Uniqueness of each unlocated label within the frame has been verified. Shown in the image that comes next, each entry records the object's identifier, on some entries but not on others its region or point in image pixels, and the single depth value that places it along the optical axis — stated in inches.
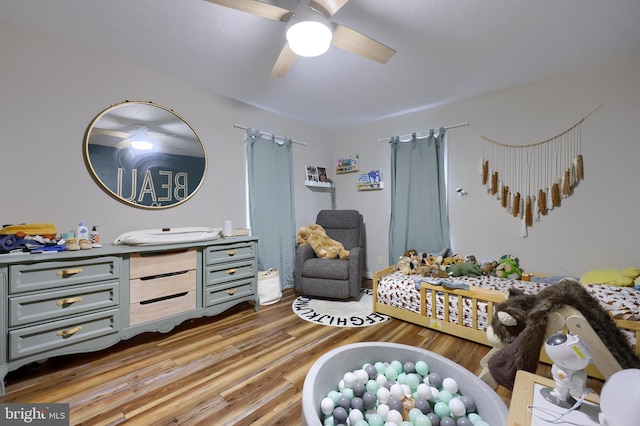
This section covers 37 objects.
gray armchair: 114.3
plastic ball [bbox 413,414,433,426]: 45.0
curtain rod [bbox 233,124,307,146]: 122.4
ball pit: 43.8
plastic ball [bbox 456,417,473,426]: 42.6
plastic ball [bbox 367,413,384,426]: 45.9
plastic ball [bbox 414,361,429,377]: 56.2
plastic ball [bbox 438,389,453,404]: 48.7
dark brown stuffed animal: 43.2
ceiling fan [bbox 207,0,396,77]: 55.9
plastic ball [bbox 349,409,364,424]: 47.1
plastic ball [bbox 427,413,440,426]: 46.8
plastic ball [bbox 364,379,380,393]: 53.3
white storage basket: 115.3
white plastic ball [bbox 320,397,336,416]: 48.3
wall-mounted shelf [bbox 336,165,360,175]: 159.7
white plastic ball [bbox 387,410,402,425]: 46.5
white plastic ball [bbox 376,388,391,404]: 51.6
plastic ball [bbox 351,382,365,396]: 52.4
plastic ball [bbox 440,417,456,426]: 44.1
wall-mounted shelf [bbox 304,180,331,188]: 155.2
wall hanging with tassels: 98.6
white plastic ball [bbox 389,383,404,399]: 51.8
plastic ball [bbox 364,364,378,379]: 56.5
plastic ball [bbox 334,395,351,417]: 49.4
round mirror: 85.7
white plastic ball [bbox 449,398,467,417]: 45.2
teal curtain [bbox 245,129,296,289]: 126.6
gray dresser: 59.6
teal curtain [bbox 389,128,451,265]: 127.3
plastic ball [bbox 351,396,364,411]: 49.5
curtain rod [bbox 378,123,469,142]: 122.3
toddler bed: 67.1
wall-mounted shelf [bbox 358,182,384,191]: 149.4
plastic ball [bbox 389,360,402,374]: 57.2
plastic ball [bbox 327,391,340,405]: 50.4
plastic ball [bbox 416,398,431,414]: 49.8
